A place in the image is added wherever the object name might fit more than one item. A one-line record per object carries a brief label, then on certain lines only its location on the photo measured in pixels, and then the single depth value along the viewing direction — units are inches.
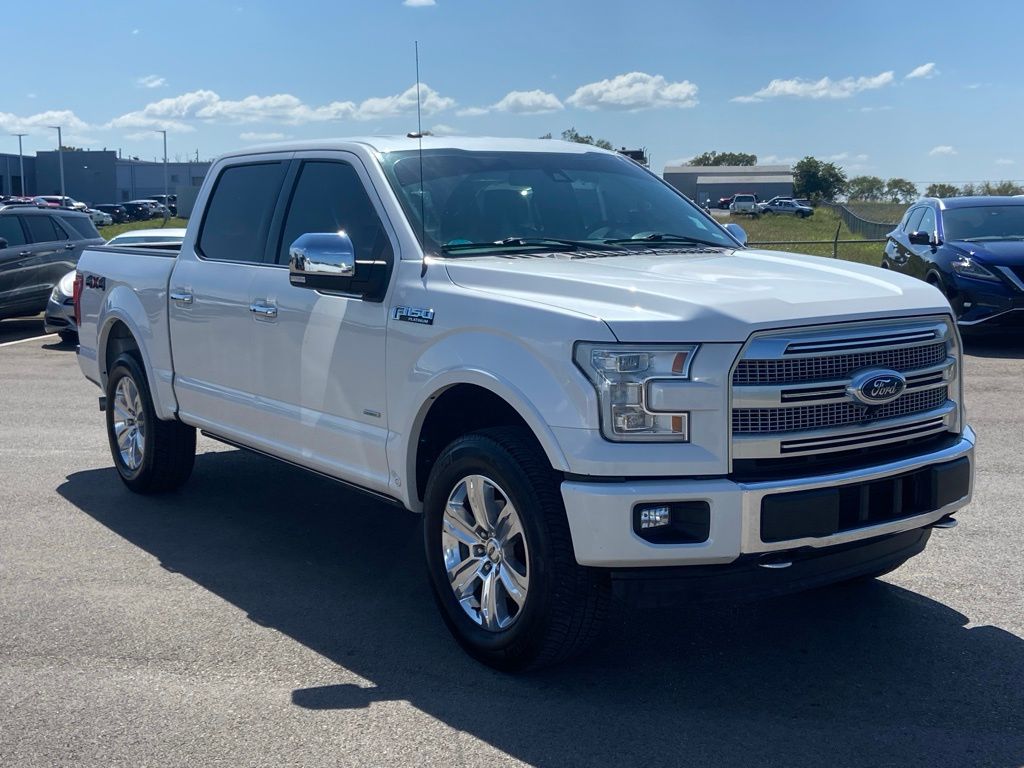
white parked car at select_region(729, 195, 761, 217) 2936.5
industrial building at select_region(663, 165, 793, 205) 4540.8
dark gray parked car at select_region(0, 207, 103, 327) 652.7
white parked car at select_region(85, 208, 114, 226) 2630.4
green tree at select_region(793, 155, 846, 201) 4707.2
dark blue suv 509.7
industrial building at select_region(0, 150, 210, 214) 4276.6
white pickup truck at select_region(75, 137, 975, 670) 156.3
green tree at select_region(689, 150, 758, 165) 6697.8
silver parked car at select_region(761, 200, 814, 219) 3179.1
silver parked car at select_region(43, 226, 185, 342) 584.7
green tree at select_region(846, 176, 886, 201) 4427.7
